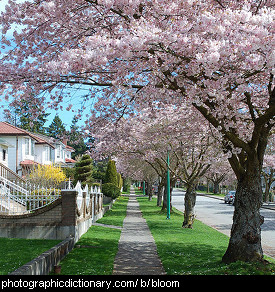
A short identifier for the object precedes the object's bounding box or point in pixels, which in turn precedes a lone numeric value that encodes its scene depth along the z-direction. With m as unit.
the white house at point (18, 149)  35.63
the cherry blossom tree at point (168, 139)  15.41
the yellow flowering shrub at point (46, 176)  29.23
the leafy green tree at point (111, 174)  38.94
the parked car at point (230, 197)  43.15
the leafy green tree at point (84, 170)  44.75
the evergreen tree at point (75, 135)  13.11
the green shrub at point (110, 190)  33.59
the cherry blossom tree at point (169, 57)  6.65
